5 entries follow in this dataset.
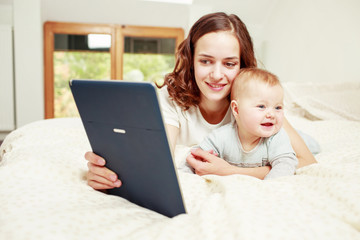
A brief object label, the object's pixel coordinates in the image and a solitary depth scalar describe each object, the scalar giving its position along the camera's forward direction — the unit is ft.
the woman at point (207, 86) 3.61
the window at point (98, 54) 12.94
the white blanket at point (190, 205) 1.81
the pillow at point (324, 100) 6.47
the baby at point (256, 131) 3.36
